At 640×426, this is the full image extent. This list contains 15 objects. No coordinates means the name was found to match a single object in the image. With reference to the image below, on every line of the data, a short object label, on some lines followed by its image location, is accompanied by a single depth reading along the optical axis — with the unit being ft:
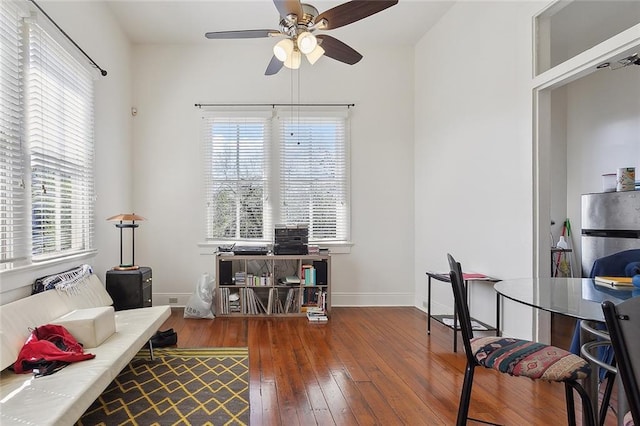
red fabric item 6.51
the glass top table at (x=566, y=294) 4.55
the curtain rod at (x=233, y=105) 15.38
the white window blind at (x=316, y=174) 15.69
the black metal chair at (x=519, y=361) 4.74
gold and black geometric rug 6.76
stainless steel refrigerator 10.36
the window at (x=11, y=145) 7.65
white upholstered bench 5.20
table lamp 11.41
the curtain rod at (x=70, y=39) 8.79
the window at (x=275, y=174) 15.52
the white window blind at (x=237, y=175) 15.49
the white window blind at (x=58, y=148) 8.79
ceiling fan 7.95
